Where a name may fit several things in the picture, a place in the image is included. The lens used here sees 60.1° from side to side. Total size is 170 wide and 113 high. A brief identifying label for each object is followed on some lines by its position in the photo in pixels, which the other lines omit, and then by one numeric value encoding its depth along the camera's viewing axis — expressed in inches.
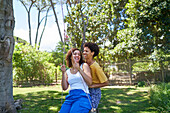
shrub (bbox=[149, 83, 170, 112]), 135.8
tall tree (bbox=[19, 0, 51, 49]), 613.2
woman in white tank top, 73.2
